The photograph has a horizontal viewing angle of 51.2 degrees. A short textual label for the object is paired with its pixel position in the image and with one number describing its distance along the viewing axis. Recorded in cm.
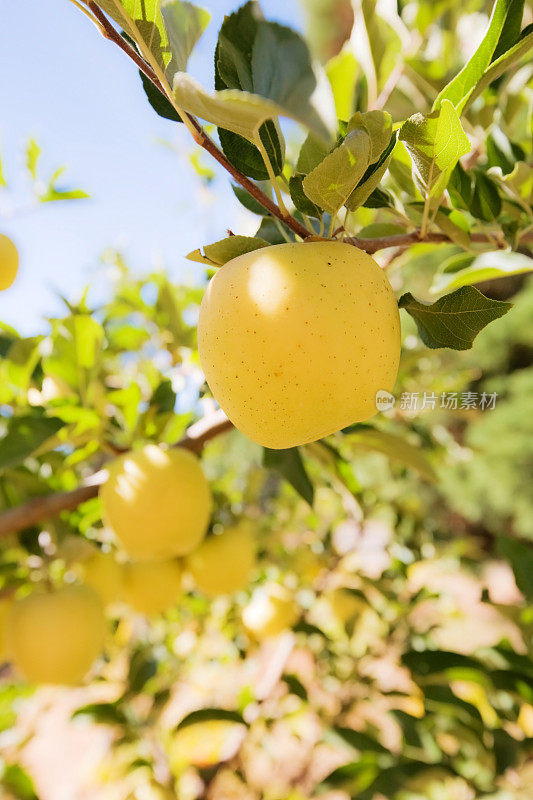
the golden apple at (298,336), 27
